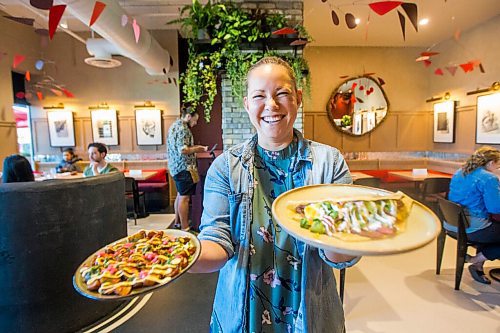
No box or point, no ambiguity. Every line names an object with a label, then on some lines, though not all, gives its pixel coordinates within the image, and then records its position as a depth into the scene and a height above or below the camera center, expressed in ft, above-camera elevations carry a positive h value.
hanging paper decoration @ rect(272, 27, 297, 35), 10.73 +4.19
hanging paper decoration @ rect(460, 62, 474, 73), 15.71 +4.01
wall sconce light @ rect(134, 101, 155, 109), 20.40 +2.73
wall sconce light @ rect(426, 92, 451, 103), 18.31 +2.77
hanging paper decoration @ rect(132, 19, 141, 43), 11.23 +4.60
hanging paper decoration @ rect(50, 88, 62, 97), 19.89 +3.74
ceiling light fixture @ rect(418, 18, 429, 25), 15.51 +6.54
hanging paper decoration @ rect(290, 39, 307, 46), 10.92 +3.82
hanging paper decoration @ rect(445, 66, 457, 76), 17.04 +4.25
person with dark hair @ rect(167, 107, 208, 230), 13.14 -0.69
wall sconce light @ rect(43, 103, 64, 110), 20.74 +2.75
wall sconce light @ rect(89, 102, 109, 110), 20.53 +2.72
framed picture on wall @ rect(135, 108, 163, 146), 20.44 +1.18
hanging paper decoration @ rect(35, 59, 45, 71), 18.15 +5.22
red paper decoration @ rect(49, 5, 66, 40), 7.88 +3.67
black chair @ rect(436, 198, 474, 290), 8.61 -2.82
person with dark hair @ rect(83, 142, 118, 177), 11.41 -0.71
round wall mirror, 20.20 +2.46
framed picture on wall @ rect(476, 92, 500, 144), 14.52 +1.03
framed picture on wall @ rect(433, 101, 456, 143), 18.07 +1.16
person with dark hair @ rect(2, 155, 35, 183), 8.66 -0.77
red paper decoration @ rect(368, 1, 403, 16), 7.81 +3.85
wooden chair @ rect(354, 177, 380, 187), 11.38 -1.67
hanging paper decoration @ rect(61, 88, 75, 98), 20.30 +3.74
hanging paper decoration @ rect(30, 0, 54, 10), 7.79 +3.93
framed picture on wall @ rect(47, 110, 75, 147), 20.85 +1.20
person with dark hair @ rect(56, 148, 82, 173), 16.60 -1.15
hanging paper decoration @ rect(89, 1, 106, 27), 9.78 +4.72
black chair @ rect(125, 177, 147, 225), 15.00 -2.75
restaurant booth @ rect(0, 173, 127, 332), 6.20 -2.39
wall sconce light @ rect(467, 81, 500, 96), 14.33 +2.61
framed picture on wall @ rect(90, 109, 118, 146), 20.62 +1.30
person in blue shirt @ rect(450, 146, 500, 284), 8.46 -1.89
